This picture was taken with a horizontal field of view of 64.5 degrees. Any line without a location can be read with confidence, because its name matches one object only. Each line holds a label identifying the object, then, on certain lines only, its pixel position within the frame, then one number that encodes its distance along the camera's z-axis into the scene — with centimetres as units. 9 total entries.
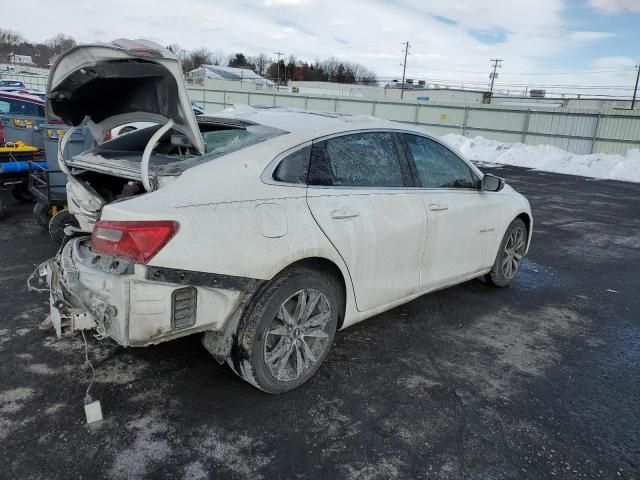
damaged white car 253
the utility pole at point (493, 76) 7009
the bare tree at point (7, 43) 9904
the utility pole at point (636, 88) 6184
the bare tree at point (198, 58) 10444
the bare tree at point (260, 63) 11100
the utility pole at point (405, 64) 8194
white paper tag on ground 273
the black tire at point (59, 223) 516
